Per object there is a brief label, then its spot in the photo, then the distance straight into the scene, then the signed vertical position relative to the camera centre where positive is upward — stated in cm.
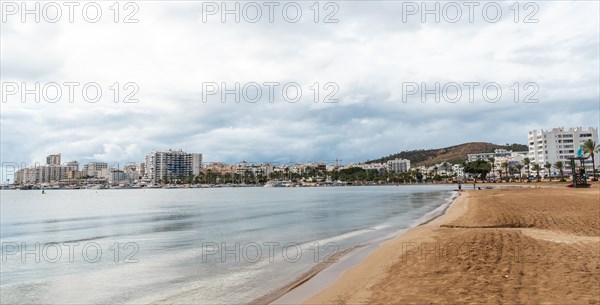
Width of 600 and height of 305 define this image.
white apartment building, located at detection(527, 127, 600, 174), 15525 +1053
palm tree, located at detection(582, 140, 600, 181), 10453 +522
